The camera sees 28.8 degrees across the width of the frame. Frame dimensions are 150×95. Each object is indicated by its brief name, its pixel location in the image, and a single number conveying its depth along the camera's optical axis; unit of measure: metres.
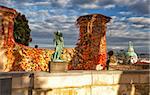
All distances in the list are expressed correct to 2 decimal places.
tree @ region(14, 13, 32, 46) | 34.32
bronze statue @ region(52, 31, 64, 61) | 11.48
